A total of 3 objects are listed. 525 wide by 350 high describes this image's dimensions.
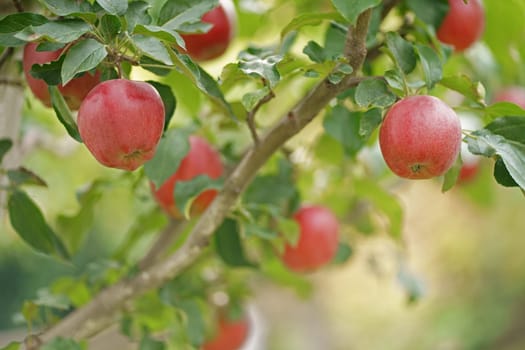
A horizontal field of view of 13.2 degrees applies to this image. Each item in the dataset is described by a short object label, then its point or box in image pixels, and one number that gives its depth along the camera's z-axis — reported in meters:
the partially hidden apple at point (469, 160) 3.08
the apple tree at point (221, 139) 2.14
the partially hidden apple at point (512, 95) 3.14
